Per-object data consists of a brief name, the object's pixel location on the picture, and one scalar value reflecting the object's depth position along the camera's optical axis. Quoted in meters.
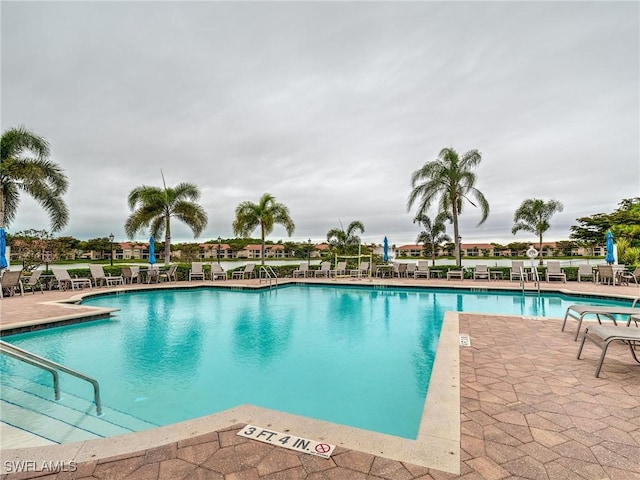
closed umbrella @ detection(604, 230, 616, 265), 13.42
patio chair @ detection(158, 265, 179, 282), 16.17
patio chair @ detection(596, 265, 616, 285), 13.16
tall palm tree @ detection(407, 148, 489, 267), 17.52
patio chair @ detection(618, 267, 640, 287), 12.80
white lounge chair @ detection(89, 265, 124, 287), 14.39
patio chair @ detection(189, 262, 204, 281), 16.94
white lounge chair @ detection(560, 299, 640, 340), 4.70
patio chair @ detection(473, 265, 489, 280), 15.60
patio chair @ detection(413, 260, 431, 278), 17.34
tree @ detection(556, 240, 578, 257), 34.73
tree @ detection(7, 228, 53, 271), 13.68
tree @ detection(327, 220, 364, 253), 24.03
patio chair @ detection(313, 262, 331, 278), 19.17
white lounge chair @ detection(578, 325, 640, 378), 3.40
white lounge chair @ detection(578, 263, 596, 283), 14.28
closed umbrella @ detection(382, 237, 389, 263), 17.55
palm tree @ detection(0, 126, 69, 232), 12.12
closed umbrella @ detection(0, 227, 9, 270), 10.38
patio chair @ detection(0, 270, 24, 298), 10.91
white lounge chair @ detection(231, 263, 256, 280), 17.73
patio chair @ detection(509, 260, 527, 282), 14.99
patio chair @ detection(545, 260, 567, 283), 14.64
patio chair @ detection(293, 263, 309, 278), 18.73
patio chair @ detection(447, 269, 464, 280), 16.18
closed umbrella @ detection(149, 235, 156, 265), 15.97
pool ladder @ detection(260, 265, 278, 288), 16.96
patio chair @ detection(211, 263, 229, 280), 16.96
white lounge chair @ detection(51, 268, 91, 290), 13.10
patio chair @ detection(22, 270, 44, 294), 12.48
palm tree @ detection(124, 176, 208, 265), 17.80
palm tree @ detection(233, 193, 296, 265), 19.80
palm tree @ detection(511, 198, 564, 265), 25.52
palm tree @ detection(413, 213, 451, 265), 28.80
